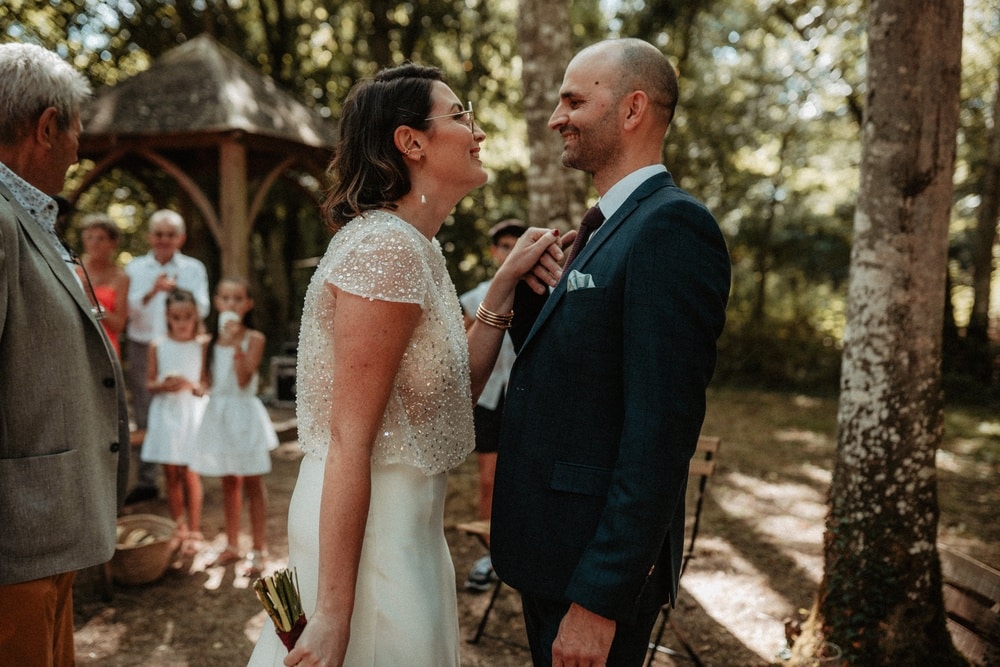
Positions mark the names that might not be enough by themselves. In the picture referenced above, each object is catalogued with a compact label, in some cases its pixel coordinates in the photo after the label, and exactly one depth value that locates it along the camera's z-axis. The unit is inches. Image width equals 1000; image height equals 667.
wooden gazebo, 300.0
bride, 65.4
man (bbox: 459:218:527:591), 211.5
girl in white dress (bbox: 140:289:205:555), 205.0
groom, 62.2
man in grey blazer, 75.1
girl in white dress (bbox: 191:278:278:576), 191.2
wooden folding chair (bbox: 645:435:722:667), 147.9
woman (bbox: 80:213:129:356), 223.5
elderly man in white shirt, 244.5
